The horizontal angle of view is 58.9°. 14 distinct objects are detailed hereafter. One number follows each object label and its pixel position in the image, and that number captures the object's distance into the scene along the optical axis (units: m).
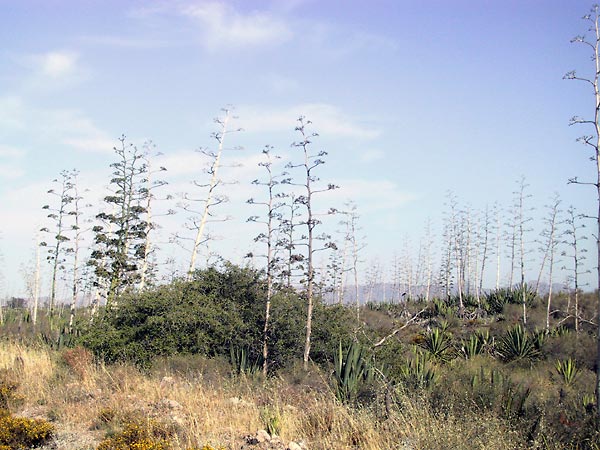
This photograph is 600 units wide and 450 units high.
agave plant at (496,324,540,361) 19.45
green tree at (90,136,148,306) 23.73
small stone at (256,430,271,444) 7.11
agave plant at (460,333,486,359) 19.67
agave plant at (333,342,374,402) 9.72
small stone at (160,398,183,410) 8.98
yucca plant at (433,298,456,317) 29.31
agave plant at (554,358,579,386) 15.53
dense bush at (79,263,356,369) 15.10
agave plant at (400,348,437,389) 9.84
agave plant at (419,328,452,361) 19.38
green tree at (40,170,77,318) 27.83
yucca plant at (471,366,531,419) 7.76
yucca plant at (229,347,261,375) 14.13
